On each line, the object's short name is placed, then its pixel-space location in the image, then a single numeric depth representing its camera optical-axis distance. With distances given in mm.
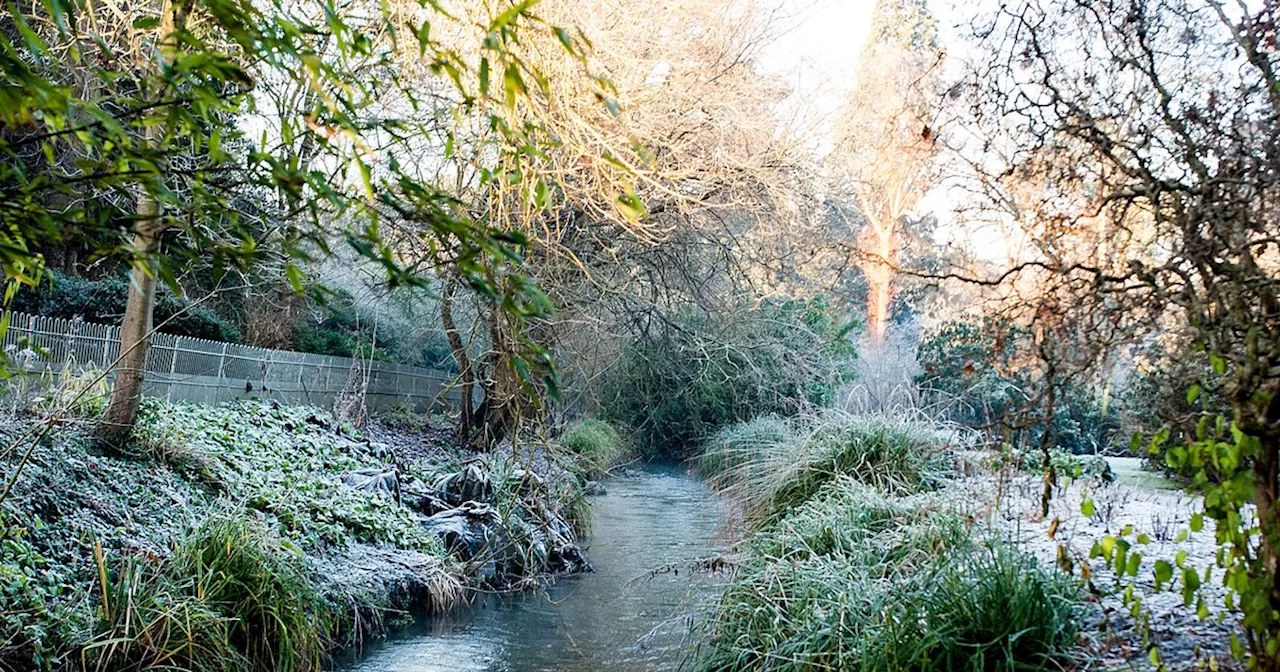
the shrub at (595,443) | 17484
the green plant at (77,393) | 8156
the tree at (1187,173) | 3229
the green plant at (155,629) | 5164
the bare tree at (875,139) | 21281
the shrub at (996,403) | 17555
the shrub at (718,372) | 14898
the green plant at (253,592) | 5871
